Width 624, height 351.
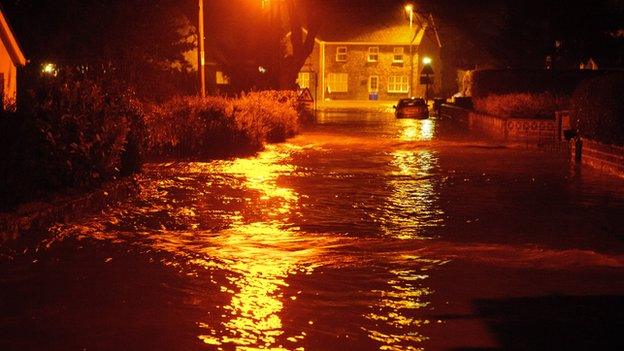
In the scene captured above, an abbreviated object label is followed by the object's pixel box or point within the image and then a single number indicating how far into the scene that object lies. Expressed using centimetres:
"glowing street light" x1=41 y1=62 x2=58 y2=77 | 2973
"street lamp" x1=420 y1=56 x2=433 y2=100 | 6096
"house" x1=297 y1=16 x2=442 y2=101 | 8181
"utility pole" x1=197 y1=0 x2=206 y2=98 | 2666
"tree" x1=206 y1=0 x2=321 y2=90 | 4150
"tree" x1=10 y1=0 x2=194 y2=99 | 2930
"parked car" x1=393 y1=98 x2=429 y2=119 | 4697
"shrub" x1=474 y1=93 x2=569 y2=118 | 3084
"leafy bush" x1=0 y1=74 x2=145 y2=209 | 1138
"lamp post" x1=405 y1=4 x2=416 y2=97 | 7496
